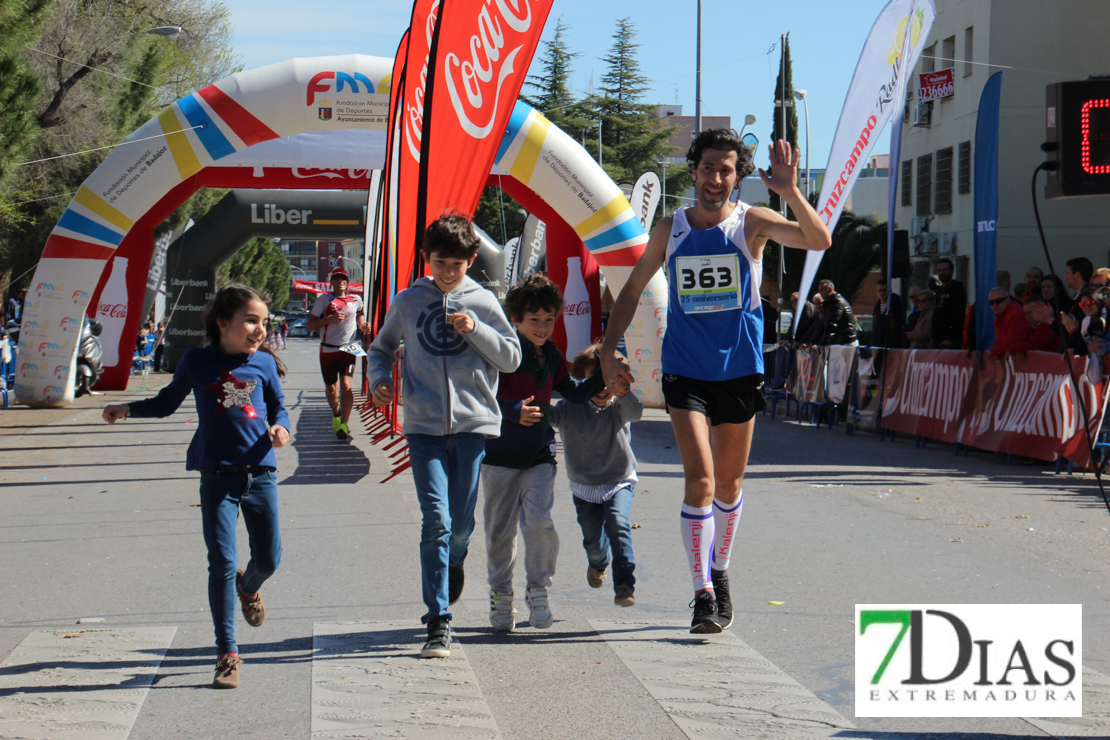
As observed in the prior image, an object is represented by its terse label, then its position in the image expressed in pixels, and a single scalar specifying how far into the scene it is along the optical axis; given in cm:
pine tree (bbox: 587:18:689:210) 7494
